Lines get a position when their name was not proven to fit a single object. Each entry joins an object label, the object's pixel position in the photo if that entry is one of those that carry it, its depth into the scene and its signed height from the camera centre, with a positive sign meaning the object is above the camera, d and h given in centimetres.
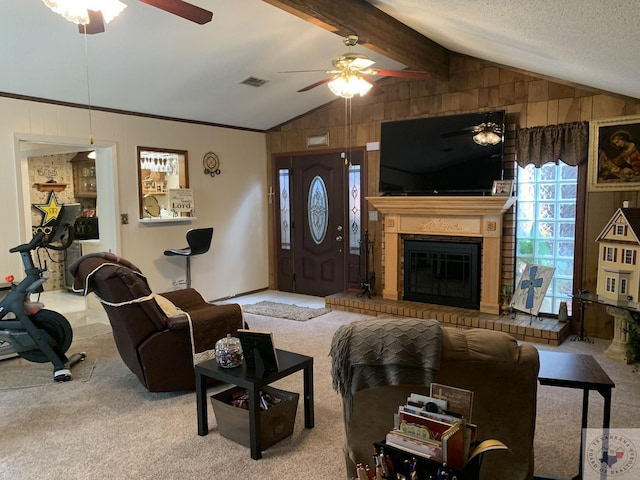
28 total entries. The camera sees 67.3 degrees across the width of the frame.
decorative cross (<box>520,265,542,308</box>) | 481 -84
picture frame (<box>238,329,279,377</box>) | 268 -85
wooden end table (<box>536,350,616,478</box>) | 197 -73
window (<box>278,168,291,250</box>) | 705 -11
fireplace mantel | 506 -26
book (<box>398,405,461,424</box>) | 171 -77
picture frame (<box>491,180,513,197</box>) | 489 +13
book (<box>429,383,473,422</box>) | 179 -74
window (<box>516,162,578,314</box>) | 489 -23
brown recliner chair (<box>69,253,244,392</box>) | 332 -88
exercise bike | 379 -94
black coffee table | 259 -100
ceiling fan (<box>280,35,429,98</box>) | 353 +98
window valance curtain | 466 +56
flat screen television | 509 +49
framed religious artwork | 442 +43
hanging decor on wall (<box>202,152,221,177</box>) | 630 +51
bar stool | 560 -49
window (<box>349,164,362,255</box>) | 636 -11
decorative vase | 279 -88
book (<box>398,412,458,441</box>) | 169 -80
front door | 654 -31
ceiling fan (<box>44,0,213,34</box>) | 206 +88
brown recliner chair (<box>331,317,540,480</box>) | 197 -73
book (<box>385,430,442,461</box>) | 167 -87
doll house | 407 -52
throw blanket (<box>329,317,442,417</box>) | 196 -63
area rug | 563 -133
